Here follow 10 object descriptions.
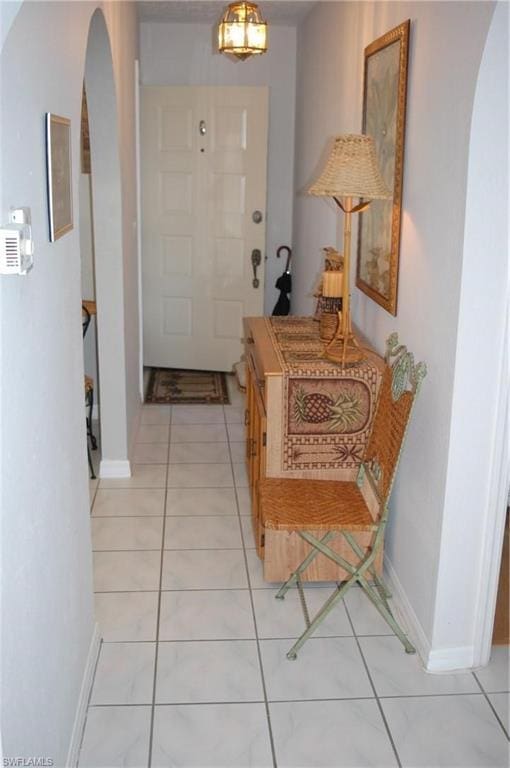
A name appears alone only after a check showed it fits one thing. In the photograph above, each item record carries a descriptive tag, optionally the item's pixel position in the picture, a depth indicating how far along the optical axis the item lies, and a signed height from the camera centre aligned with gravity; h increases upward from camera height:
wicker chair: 2.66 -1.15
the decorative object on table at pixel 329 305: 3.35 -0.53
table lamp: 2.81 +0.01
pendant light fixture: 3.72 +0.66
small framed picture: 1.90 -0.01
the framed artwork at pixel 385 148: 2.91 +0.10
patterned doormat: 5.50 -1.49
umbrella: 5.88 -0.85
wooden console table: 3.03 -0.89
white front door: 5.67 -0.32
